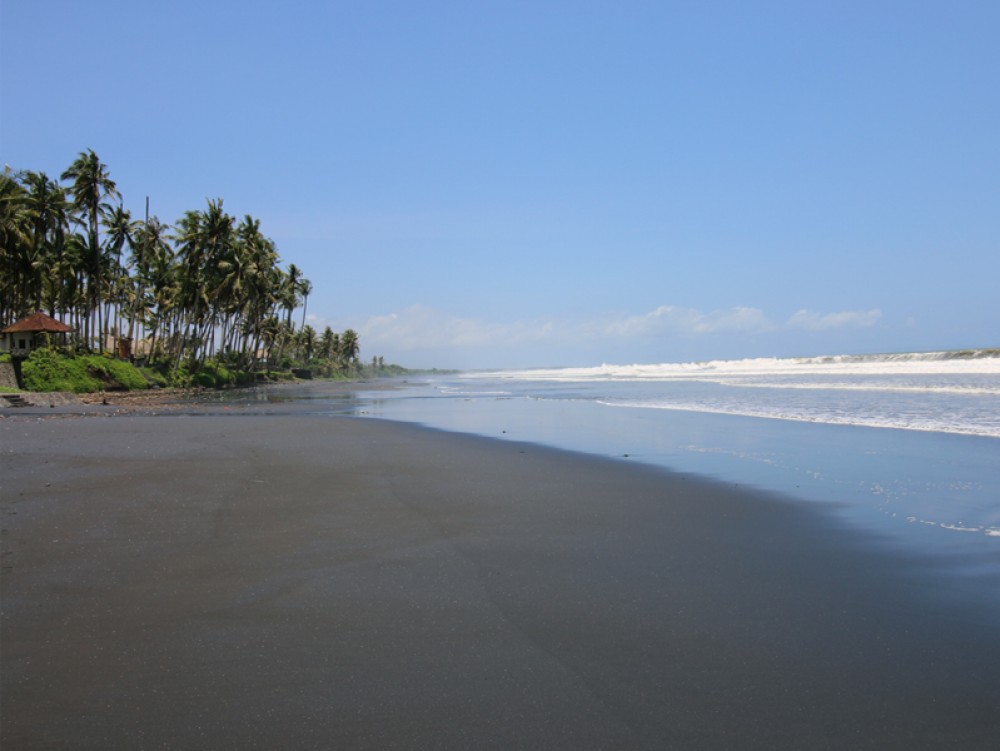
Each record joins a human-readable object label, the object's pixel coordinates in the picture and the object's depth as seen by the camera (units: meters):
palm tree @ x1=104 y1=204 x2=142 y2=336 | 47.51
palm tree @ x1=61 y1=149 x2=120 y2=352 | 42.41
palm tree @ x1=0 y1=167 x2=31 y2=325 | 35.30
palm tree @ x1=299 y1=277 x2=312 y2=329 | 89.16
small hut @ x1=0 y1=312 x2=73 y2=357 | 36.22
